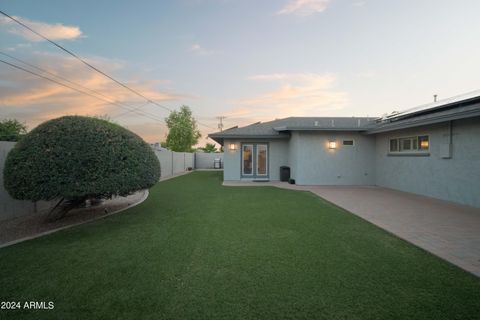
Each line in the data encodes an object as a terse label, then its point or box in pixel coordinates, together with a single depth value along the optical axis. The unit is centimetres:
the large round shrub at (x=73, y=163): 432
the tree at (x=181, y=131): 3747
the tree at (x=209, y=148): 3472
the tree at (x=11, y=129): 1732
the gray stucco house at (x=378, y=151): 693
